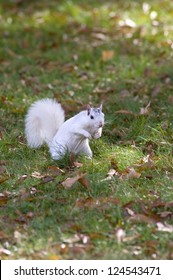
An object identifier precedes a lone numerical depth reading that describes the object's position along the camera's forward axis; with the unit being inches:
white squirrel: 402.9
